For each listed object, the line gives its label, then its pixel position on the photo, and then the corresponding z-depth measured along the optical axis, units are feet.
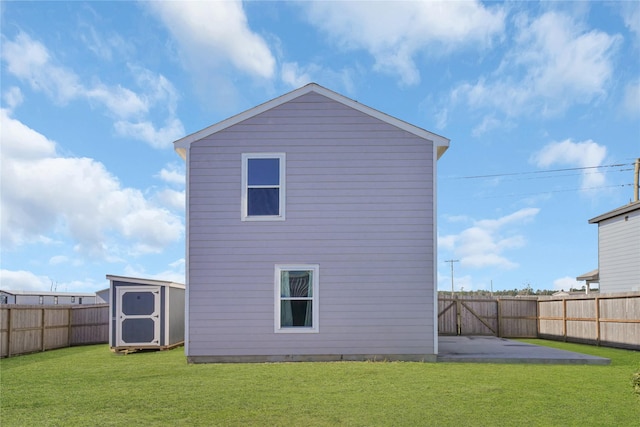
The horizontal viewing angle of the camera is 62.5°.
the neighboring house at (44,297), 92.17
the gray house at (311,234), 38.91
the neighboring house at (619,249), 67.82
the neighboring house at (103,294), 109.19
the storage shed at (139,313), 48.65
